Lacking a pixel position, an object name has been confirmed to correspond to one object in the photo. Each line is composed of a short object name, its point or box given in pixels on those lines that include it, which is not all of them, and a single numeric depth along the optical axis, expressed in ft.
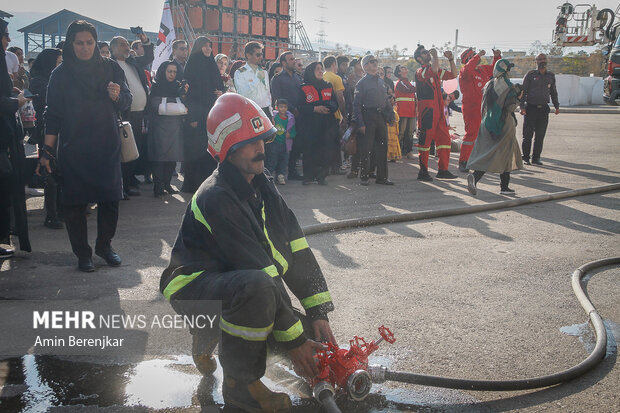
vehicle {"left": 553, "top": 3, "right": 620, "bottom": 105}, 112.78
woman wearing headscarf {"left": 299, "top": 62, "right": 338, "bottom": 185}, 32.99
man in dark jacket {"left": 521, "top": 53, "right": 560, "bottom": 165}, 42.29
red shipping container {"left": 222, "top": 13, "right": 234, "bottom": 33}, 98.53
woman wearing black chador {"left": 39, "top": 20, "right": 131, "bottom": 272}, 16.67
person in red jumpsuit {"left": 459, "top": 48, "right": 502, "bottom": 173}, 36.78
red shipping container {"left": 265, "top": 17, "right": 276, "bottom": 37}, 107.65
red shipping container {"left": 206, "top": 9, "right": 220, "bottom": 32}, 96.52
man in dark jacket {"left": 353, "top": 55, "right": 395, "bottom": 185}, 32.40
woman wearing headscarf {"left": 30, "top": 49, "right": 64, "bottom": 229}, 23.99
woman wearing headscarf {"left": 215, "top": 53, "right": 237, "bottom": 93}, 34.19
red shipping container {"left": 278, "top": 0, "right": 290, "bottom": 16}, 111.24
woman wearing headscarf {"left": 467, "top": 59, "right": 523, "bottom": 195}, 29.14
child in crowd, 32.19
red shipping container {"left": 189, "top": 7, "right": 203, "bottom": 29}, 95.20
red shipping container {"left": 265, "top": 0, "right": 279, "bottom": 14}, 108.27
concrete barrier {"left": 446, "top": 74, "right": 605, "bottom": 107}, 113.29
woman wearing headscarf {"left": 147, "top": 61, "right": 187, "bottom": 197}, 28.50
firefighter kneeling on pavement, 8.94
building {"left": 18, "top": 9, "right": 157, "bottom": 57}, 97.60
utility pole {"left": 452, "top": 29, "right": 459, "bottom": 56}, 240.73
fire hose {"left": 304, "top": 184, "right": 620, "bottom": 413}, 9.25
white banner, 40.88
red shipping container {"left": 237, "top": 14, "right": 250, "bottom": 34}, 101.71
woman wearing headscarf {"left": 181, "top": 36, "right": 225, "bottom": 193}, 28.09
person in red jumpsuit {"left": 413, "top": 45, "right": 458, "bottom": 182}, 34.68
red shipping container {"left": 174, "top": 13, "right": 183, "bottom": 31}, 83.87
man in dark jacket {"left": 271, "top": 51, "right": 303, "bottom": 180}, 33.09
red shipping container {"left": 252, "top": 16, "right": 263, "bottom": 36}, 104.41
